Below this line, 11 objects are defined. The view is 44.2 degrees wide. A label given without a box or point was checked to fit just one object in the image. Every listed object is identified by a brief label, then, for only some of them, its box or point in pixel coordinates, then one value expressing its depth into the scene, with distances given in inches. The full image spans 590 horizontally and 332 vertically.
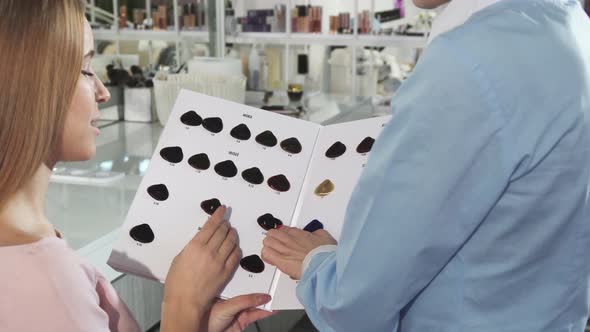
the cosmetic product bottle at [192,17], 123.5
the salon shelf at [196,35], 122.6
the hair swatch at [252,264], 48.4
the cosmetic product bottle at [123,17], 102.7
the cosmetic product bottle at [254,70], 134.1
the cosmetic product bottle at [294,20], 143.4
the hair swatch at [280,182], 50.8
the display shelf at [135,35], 99.9
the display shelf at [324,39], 136.3
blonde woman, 37.1
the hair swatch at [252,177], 50.8
